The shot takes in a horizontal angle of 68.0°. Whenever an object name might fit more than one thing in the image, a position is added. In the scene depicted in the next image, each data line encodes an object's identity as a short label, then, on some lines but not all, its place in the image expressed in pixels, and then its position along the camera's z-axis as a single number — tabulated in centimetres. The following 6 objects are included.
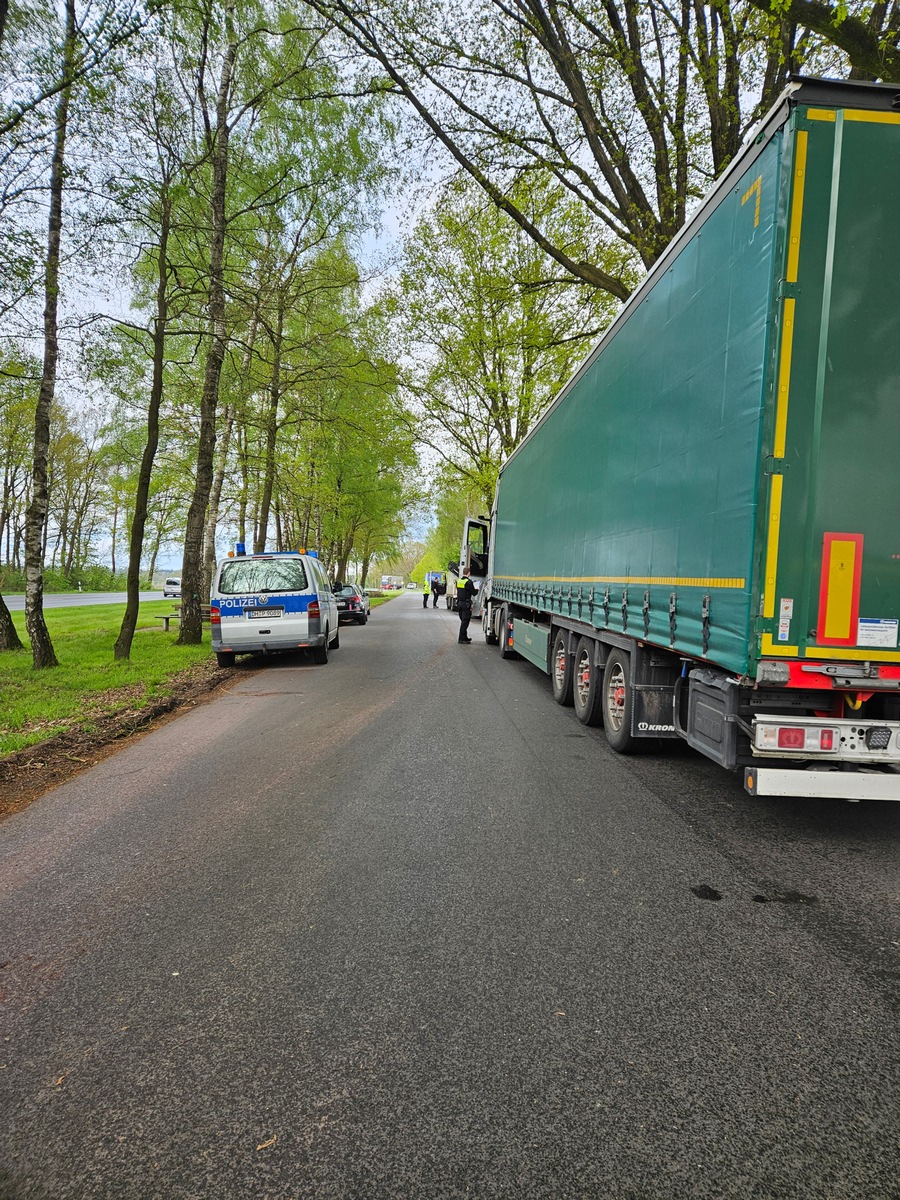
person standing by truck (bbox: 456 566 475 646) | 1777
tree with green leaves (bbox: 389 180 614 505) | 1533
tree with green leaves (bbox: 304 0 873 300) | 1040
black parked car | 2455
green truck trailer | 362
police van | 1164
